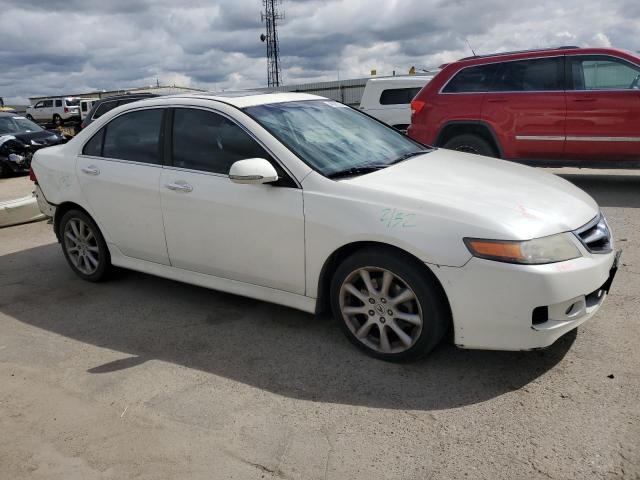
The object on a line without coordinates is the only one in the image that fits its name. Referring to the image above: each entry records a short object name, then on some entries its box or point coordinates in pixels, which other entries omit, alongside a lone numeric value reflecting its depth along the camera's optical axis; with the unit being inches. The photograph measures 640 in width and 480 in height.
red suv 280.7
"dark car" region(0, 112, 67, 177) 528.7
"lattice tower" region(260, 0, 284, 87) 2221.9
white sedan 114.1
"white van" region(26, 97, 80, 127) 1552.7
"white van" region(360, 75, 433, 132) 510.6
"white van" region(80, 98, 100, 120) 1393.3
